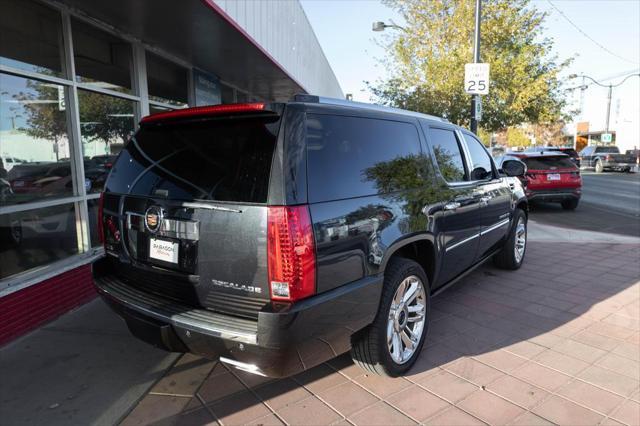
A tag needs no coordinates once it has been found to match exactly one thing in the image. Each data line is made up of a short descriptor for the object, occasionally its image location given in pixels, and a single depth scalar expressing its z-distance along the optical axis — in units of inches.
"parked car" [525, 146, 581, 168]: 601.8
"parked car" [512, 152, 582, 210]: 440.8
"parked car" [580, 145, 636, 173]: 1103.0
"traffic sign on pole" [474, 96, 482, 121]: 381.4
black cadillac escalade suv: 92.1
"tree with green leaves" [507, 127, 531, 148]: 2254.3
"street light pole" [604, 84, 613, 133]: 1769.2
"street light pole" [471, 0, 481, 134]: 380.2
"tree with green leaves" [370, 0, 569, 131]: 534.0
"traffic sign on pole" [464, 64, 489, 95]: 361.1
